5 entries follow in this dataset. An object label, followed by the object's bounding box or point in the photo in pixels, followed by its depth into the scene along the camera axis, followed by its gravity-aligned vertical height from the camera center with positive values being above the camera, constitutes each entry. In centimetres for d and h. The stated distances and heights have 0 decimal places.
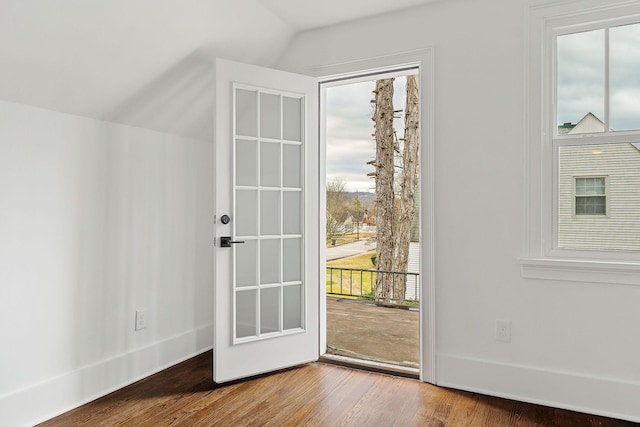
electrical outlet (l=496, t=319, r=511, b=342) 252 -70
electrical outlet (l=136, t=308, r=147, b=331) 274 -69
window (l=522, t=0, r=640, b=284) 232 +40
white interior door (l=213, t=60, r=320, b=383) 265 -6
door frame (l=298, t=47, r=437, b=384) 270 +2
